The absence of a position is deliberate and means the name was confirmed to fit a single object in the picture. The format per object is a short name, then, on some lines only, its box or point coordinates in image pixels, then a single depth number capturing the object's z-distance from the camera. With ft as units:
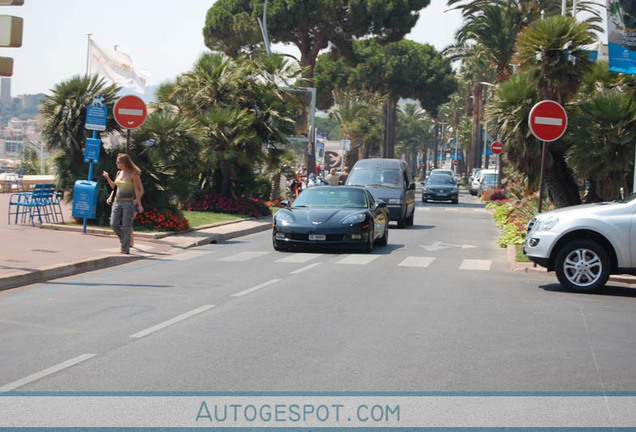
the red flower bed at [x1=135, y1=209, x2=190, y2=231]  71.20
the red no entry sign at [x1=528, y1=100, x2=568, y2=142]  58.39
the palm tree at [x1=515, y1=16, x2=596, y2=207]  72.02
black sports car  60.64
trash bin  64.69
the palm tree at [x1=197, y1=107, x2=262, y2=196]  95.66
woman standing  55.98
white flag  118.01
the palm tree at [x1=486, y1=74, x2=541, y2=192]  74.71
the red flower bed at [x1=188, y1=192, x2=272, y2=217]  98.63
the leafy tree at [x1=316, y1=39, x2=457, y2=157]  238.89
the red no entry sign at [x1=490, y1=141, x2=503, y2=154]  151.64
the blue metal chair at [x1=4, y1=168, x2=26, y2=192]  114.42
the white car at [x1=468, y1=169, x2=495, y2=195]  197.63
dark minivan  89.92
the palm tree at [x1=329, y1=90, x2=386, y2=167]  265.13
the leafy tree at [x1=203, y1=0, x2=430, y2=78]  173.27
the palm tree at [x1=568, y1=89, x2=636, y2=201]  66.69
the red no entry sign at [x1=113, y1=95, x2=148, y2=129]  64.34
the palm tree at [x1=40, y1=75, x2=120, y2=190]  70.23
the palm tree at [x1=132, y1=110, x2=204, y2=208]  72.02
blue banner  56.49
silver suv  42.57
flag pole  117.08
